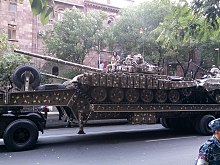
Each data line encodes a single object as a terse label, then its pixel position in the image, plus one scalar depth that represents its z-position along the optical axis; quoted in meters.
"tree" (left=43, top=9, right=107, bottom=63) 22.77
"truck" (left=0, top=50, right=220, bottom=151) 9.51
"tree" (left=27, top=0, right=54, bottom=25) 2.39
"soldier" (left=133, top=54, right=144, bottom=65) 12.22
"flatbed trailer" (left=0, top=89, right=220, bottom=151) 9.34
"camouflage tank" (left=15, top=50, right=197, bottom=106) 10.79
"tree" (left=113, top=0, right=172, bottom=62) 23.34
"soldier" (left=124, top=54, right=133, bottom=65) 12.02
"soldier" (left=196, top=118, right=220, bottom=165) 3.43
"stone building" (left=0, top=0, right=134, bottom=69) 26.92
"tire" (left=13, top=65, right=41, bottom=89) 10.59
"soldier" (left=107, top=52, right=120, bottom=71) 12.08
